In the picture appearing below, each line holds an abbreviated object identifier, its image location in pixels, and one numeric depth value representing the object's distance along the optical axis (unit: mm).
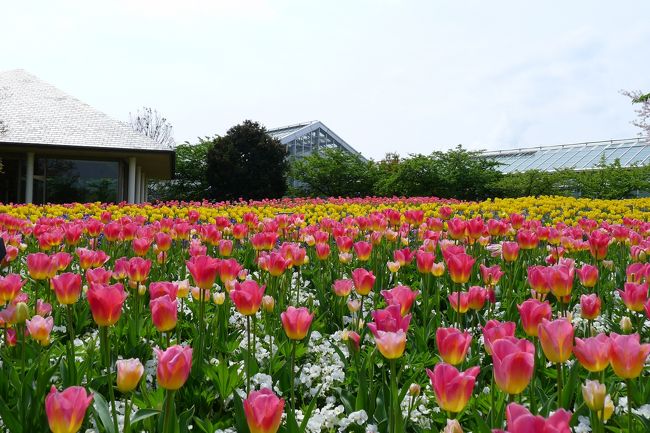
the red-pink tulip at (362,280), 2303
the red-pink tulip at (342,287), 2543
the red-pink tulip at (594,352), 1295
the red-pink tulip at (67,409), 1069
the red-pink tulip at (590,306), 1883
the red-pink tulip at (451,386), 1119
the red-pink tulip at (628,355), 1248
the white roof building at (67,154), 18219
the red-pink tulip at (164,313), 1623
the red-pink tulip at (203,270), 2049
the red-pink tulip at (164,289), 2002
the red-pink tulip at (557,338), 1343
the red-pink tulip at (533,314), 1624
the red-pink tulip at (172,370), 1145
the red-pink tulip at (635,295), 2006
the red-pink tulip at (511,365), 1134
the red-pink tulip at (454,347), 1380
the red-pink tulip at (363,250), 3137
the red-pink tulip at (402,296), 1889
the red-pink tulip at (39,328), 1796
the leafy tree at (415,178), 22609
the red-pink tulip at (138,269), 2445
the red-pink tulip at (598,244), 3137
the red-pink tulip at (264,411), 1042
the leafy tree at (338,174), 26391
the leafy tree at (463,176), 22766
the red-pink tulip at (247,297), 1793
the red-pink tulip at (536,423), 779
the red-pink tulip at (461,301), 2158
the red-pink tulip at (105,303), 1545
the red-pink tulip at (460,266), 2268
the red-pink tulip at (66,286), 1931
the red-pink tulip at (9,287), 2111
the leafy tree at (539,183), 21156
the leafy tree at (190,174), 28938
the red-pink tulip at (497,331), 1402
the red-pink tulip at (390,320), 1547
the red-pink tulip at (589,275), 2292
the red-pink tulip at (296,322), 1646
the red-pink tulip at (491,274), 2691
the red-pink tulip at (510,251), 2996
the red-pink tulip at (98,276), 2328
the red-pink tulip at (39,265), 2344
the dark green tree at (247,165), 26109
